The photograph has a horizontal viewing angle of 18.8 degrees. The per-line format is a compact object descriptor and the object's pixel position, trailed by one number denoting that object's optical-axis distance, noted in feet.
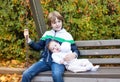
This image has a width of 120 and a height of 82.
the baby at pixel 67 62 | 15.76
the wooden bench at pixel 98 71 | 15.23
